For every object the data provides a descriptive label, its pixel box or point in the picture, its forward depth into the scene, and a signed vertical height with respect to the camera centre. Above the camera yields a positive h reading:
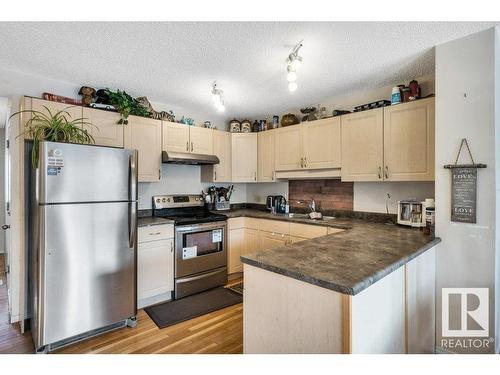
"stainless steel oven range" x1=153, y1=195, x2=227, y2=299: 3.03 -0.72
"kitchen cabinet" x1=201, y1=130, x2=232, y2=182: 3.76 +0.34
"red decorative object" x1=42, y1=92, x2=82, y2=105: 2.50 +0.85
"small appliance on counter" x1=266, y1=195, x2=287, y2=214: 3.85 -0.26
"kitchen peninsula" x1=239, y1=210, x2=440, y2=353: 1.18 -0.57
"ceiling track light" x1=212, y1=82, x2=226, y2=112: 2.71 +0.96
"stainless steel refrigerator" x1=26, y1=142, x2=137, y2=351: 1.99 -0.45
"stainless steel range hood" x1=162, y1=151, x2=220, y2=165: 3.20 +0.36
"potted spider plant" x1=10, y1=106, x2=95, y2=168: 2.21 +0.49
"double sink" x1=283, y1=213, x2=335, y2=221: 3.29 -0.39
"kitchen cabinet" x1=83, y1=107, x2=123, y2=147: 2.68 +0.63
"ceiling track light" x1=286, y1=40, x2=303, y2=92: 1.96 +0.97
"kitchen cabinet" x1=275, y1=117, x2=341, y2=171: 3.05 +0.51
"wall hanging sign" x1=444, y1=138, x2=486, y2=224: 1.83 -0.02
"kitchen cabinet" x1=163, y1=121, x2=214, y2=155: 3.29 +0.63
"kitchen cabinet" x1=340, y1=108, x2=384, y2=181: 2.66 +0.43
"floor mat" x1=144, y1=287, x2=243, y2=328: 2.57 -1.28
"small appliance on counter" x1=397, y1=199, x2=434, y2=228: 2.33 -0.25
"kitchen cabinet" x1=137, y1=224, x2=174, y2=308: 2.75 -0.84
